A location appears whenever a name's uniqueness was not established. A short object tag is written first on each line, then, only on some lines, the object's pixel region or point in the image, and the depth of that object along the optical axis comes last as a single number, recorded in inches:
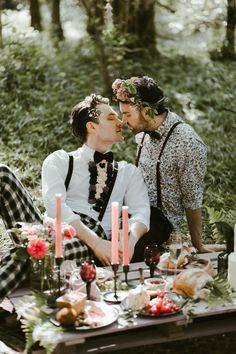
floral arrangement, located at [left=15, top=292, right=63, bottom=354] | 129.8
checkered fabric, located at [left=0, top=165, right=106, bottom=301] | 174.4
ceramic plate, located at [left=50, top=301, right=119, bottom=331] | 133.7
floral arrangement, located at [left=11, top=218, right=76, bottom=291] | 148.1
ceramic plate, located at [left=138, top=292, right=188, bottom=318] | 138.8
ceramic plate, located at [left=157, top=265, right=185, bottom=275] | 160.4
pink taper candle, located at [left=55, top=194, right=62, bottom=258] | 141.2
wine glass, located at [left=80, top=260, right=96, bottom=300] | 140.6
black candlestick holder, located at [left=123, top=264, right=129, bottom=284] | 147.3
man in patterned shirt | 194.1
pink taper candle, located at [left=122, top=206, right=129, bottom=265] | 145.9
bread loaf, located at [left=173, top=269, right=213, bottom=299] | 145.6
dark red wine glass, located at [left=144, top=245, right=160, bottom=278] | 154.5
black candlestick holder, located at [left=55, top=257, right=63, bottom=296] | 141.0
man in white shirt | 188.9
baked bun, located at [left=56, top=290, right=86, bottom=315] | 135.0
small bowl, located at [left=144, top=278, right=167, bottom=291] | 151.0
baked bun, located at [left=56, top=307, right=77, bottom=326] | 132.8
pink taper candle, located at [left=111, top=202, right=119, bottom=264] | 143.5
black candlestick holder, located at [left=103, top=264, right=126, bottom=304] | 146.3
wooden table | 132.8
